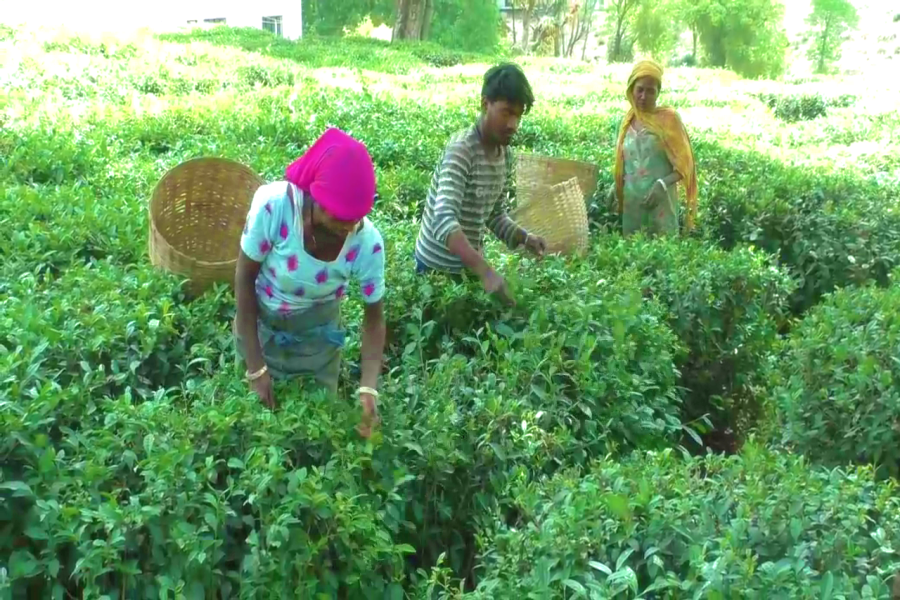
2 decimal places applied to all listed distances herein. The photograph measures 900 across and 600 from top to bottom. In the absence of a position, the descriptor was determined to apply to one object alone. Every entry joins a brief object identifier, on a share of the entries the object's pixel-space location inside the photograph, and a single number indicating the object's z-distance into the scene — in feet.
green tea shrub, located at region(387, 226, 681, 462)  10.66
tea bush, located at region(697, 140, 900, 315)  19.81
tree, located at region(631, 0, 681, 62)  124.16
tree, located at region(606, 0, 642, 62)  128.16
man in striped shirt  11.69
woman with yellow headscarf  18.54
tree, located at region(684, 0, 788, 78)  110.52
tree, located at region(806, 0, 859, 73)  132.57
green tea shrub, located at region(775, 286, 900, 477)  11.28
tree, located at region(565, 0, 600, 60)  135.23
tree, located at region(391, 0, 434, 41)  90.27
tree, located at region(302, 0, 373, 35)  115.85
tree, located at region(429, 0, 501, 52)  121.29
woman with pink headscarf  8.82
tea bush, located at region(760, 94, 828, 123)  52.24
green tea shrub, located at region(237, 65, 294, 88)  42.10
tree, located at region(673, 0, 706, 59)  112.27
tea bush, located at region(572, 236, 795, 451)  14.46
